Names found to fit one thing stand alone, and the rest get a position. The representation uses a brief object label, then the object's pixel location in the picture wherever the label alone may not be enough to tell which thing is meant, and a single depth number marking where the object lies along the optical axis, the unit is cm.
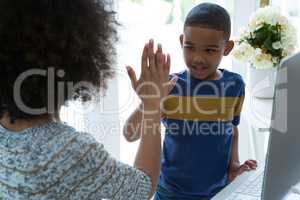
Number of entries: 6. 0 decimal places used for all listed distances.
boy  127
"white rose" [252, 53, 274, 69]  174
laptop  68
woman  71
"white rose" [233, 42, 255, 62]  176
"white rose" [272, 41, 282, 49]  172
